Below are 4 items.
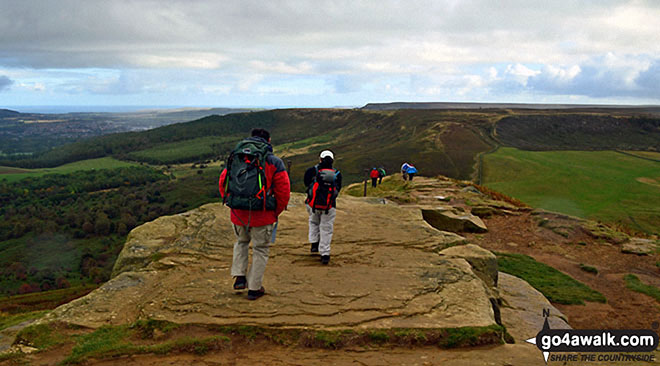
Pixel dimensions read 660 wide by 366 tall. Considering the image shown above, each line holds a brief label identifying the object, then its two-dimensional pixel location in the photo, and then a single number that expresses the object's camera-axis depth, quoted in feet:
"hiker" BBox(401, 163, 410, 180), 91.61
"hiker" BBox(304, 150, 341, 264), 28.53
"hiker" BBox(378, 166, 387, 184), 96.83
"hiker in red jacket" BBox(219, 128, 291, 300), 21.25
